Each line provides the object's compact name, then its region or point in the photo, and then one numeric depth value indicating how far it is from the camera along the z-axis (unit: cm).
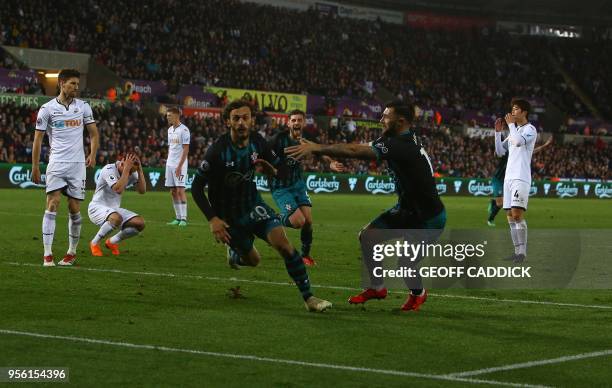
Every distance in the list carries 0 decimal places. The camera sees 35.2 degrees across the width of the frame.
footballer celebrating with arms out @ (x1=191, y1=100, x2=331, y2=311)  942
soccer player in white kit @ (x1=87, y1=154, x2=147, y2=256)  1443
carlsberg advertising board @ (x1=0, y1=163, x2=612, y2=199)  3697
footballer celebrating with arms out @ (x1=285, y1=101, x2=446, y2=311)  918
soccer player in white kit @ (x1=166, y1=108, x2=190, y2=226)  2139
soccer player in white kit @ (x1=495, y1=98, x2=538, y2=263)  1504
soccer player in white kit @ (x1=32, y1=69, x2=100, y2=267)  1307
